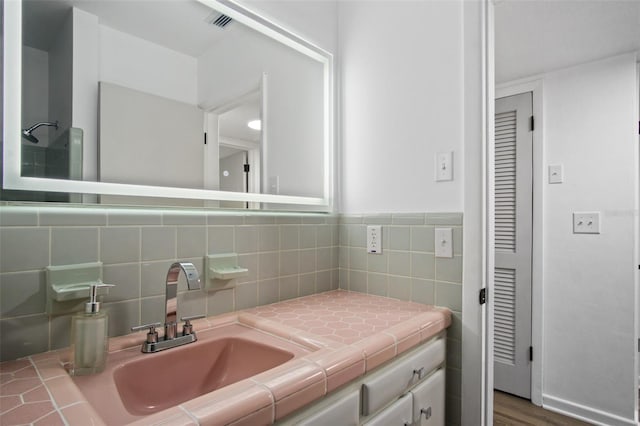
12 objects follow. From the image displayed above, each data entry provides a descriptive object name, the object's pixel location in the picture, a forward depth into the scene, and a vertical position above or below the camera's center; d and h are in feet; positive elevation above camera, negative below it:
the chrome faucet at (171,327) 2.92 -1.08
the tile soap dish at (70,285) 2.64 -0.62
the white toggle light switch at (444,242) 4.24 -0.37
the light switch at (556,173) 7.18 +0.89
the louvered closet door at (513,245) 7.48 -0.71
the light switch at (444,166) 4.29 +0.62
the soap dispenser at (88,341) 2.40 -0.96
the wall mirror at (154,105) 2.70 +1.10
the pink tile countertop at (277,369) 1.85 -1.17
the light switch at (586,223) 6.77 -0.18
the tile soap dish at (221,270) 3.70 -0.68
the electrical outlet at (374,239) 4.94 -0.40
